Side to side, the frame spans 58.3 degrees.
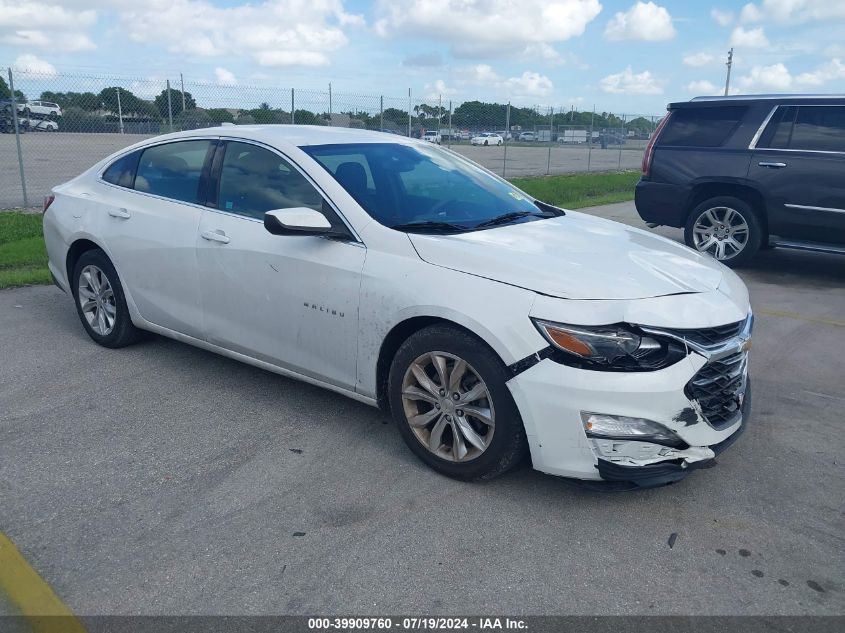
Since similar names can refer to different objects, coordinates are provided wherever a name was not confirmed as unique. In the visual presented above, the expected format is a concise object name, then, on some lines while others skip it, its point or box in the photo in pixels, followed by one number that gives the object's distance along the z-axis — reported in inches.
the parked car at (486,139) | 1087.5
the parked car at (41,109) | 497.5
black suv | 317.4
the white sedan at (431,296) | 127.8
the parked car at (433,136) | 883.4
